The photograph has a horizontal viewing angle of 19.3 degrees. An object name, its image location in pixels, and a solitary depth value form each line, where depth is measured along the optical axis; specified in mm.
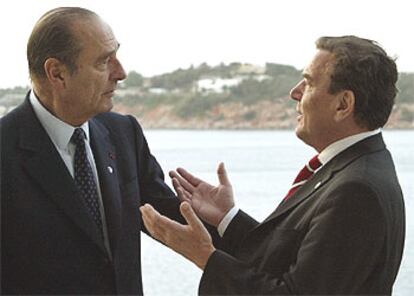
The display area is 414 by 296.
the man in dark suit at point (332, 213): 2490
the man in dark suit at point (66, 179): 2635
